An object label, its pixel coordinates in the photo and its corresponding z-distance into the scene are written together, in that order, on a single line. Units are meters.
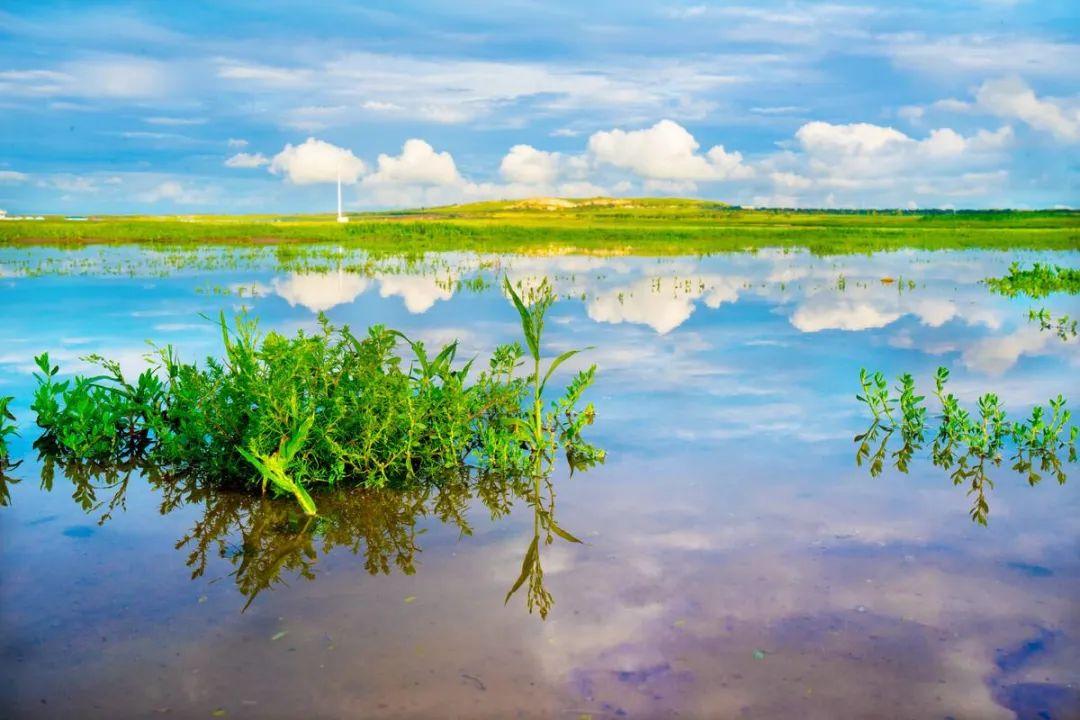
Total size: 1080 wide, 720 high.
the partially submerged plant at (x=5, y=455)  8.17
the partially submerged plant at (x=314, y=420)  7.60
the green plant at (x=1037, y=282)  24.64
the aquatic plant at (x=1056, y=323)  17.20
